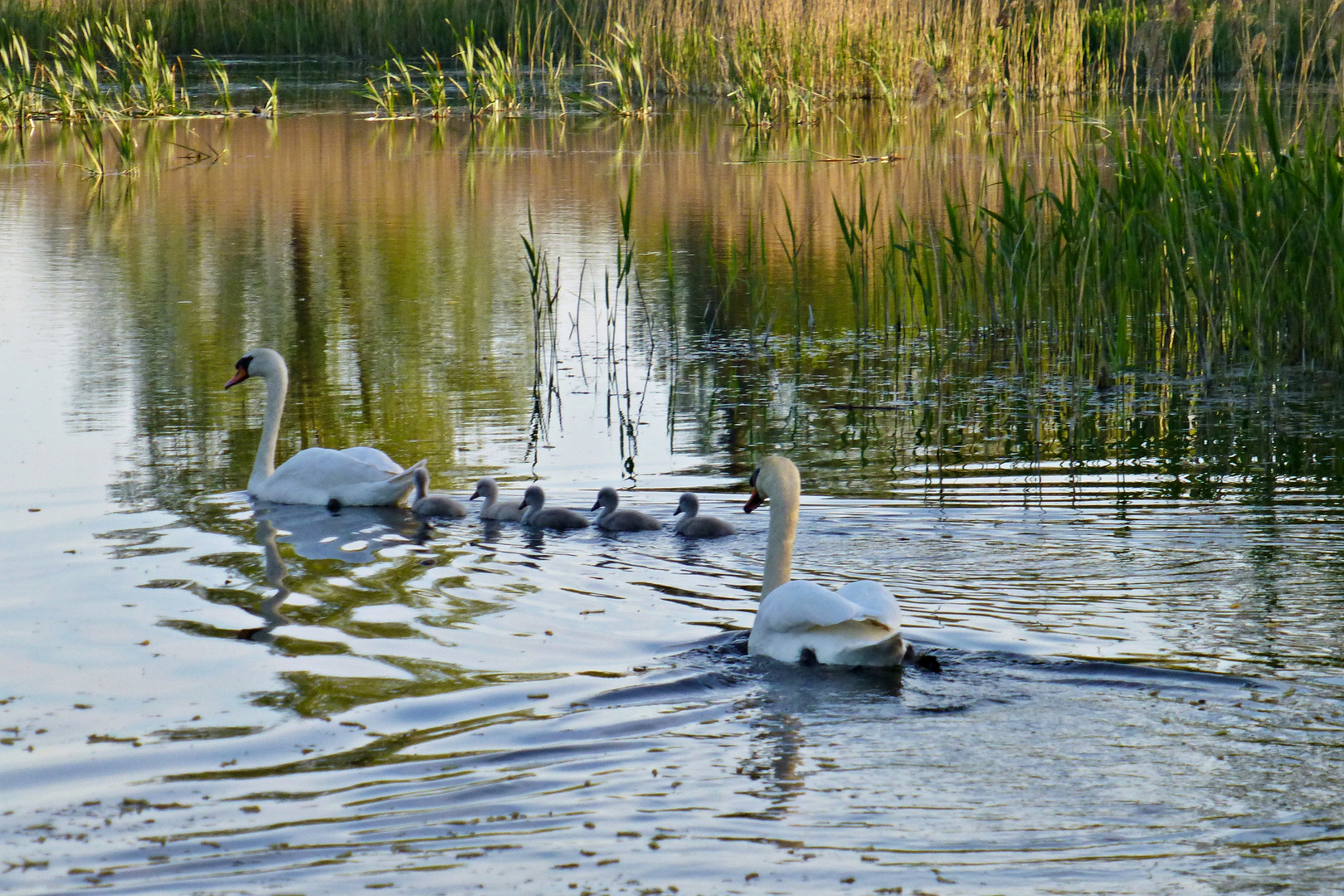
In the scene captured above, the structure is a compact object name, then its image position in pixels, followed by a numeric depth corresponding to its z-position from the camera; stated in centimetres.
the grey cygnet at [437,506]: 1453
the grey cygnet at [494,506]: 1412
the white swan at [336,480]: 1505
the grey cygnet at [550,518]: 1391
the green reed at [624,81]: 4759
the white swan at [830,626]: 995
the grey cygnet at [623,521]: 1368
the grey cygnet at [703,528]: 1343
